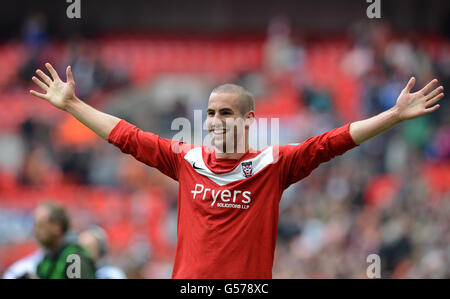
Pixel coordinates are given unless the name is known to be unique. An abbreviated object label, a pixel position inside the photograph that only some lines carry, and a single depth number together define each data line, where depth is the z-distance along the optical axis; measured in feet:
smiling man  24.21
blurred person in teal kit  34.27
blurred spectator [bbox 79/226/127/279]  38.99
